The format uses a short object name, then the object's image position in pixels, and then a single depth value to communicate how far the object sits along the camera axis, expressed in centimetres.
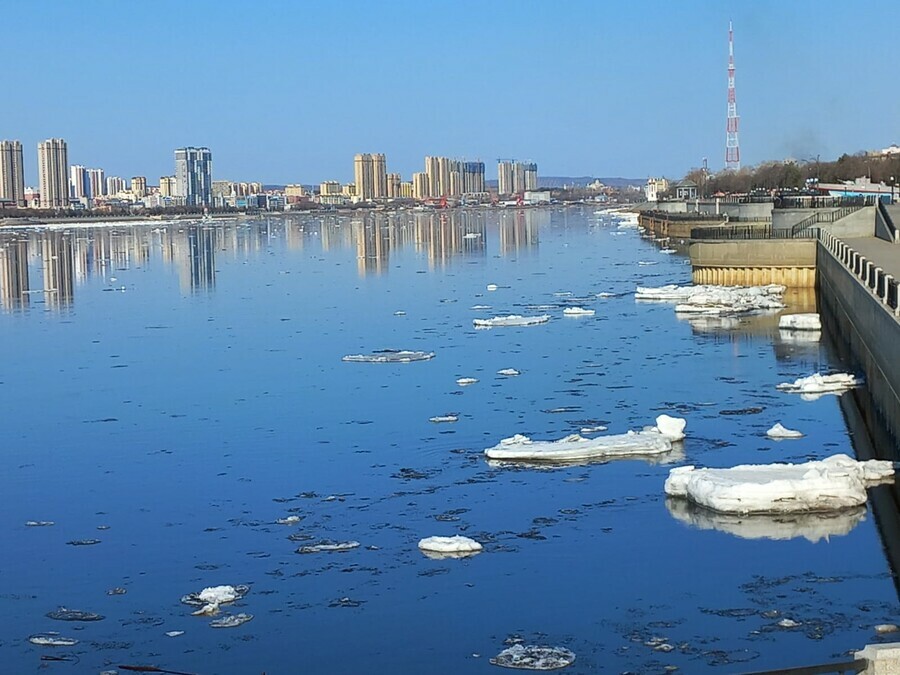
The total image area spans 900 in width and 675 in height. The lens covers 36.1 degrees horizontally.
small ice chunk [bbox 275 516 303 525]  1539
